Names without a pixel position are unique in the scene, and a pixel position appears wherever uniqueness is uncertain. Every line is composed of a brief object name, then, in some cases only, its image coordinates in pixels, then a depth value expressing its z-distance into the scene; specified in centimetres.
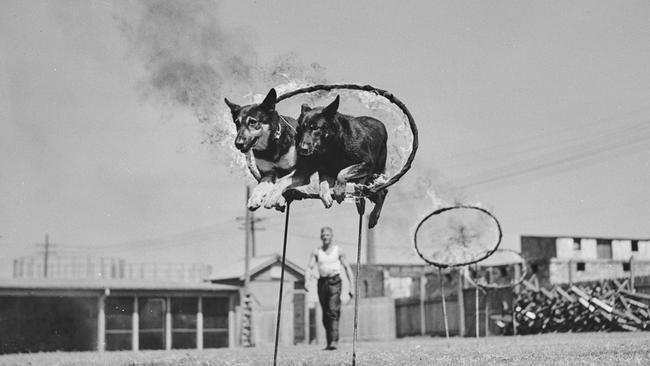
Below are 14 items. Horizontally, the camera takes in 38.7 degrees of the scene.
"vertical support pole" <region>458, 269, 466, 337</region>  3291
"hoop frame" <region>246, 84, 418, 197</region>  1016
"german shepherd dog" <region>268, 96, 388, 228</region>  973
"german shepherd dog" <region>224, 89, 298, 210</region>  975
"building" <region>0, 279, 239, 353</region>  4097
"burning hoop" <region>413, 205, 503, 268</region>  1541
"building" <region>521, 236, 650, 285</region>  4628
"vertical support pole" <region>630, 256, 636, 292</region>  2728
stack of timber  2553
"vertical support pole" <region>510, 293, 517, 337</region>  2777
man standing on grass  1716
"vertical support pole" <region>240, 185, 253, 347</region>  4038
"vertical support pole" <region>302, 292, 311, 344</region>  4176
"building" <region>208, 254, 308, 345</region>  4253
